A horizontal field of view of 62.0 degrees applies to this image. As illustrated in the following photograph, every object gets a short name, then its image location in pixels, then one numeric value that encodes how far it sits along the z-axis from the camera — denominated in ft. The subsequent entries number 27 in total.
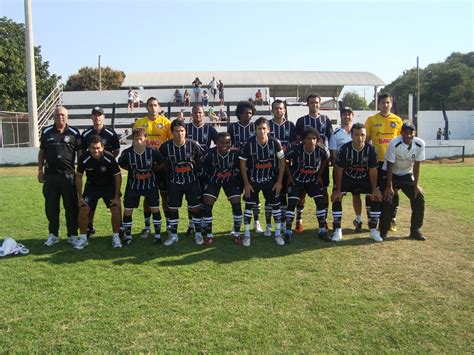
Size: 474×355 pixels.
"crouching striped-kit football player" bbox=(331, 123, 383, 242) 20.70
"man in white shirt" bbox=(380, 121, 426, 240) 20.86
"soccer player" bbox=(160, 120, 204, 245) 20.33
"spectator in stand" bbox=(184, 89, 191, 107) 96.78
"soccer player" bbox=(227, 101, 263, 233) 22.40
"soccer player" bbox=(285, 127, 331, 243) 20.68
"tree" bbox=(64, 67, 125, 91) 177.88
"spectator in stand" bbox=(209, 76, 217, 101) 100.37
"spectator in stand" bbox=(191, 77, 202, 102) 100.58
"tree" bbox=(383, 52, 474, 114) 182.50
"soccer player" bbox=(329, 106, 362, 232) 22.75
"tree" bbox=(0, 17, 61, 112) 105.38
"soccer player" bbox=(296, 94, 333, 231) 22.65
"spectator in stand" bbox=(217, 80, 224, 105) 97.52
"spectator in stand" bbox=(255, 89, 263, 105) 97.31
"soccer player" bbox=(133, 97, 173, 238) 22.16
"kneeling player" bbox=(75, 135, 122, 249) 19.98
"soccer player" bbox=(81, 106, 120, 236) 20.97
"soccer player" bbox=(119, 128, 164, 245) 20.30
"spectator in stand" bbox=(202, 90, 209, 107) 98.07
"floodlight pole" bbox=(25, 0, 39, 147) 71.82
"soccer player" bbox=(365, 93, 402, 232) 22.25
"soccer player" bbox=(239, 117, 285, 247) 20.31
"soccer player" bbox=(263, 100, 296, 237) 21.99
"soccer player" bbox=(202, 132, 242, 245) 20.48
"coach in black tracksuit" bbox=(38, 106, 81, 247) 20.13
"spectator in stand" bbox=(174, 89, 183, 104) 98.61
